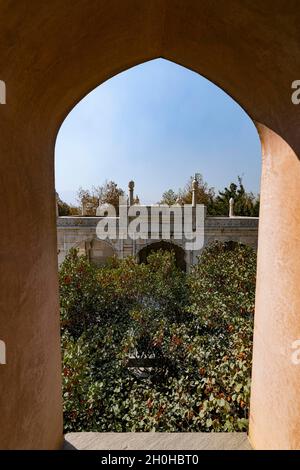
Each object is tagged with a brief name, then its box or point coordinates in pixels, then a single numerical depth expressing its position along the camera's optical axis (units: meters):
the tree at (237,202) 24.73
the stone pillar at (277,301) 1.75
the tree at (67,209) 26.87
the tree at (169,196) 28.83
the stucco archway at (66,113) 1.45
